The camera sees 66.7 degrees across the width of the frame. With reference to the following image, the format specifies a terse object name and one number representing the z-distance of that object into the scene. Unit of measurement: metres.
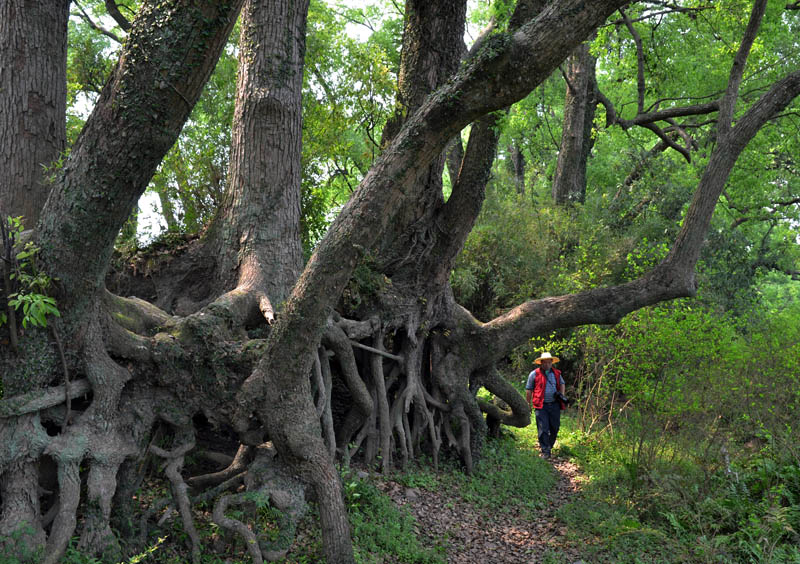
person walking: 11.08
